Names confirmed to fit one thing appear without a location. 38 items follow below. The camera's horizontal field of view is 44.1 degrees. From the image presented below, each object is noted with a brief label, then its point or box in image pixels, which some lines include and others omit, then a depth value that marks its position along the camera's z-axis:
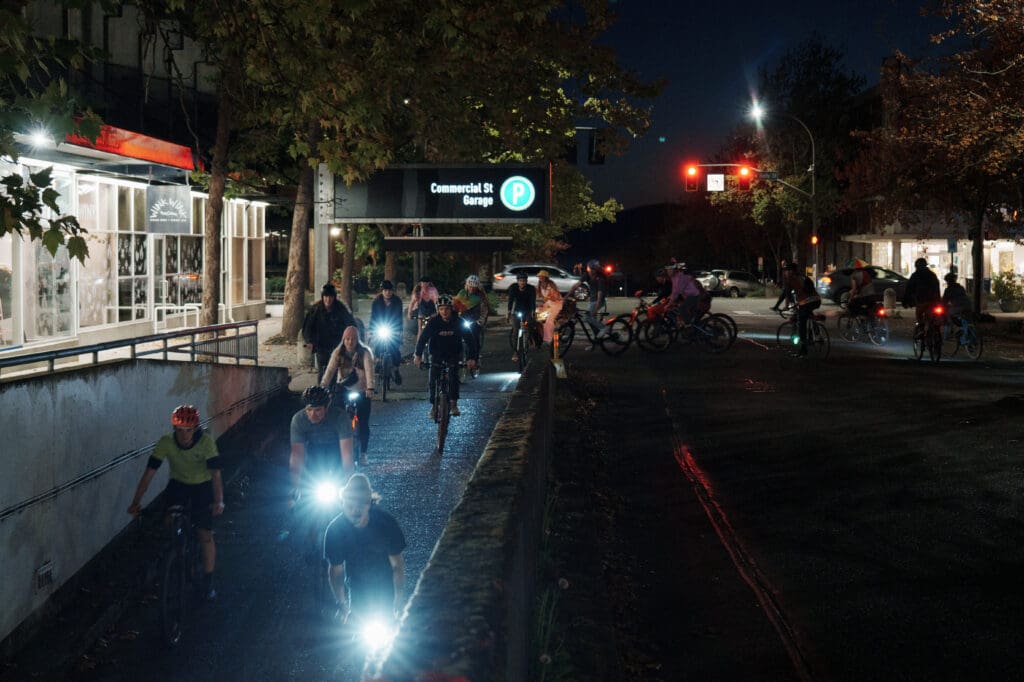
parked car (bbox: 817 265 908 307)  53.28
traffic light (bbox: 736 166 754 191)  51.68
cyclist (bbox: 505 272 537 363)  22.69
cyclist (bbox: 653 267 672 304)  26.39
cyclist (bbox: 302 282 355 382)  15.41
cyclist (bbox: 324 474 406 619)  6.25
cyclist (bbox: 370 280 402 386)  19.14
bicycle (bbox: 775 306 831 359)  24.70
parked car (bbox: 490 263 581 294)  60.47
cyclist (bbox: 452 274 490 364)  19.53
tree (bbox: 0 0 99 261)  7.59
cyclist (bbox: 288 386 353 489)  8.81
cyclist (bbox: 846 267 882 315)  28.66
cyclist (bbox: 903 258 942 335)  23.56
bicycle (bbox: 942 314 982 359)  24.14
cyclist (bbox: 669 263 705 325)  25.56
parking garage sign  20.70
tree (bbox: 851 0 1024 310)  23.83
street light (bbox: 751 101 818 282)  49.25
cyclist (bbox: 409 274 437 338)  21.56
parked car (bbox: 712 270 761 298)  65.81
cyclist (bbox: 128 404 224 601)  8.44
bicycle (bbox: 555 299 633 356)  25.80
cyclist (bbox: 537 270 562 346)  23.80
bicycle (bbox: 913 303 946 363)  23.80
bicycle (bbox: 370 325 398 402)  18.50
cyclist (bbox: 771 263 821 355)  24.08
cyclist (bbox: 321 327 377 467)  11.60
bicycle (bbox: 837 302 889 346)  29.08
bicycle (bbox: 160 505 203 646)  7.67
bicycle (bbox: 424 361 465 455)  13.32
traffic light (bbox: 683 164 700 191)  49.90
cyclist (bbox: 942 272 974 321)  23.98
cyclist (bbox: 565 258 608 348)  25.88
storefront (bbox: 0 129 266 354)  20.22
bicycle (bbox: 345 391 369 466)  11.62
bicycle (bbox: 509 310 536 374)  22.20
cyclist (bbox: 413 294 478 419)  14.02
